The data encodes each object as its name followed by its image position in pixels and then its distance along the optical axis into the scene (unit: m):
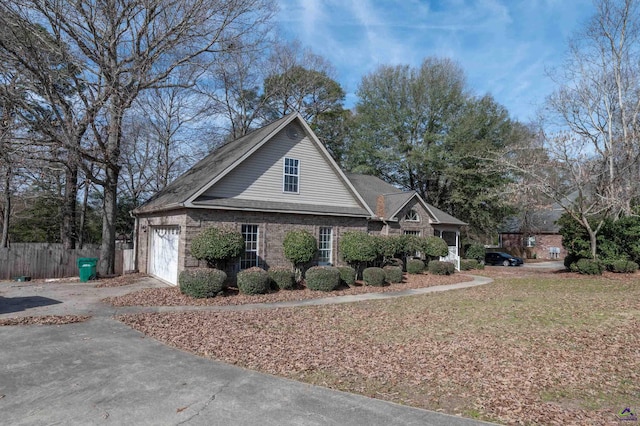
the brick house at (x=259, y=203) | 14.79
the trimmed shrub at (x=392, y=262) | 20.11
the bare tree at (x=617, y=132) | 22.03
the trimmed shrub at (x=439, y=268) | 22.08
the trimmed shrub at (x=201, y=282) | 12.59
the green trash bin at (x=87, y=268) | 16.66
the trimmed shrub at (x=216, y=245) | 13.47
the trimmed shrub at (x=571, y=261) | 22.48
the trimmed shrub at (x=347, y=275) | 16.48
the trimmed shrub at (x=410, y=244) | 20.75
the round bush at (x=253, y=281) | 13.52
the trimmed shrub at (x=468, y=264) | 27.20
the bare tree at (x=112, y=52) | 15.14
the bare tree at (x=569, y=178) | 20.80
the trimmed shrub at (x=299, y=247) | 15.57
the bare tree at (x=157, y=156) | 29.11
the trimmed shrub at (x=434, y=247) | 22.41
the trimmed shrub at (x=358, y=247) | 17.27
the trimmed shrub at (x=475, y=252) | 29.45
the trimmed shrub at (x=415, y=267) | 21.60
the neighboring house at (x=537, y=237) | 42.69
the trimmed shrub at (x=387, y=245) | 18.42
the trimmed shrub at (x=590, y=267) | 20.84
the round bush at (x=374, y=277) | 16.94
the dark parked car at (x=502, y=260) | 33.88
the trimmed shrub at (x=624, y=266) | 20.76
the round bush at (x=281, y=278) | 14.62
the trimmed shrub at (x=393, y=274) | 17.92
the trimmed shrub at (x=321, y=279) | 15.01
